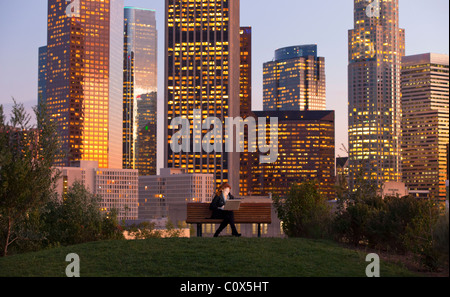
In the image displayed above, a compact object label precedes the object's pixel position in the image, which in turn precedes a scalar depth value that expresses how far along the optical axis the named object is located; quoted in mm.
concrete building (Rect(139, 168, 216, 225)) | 183475
